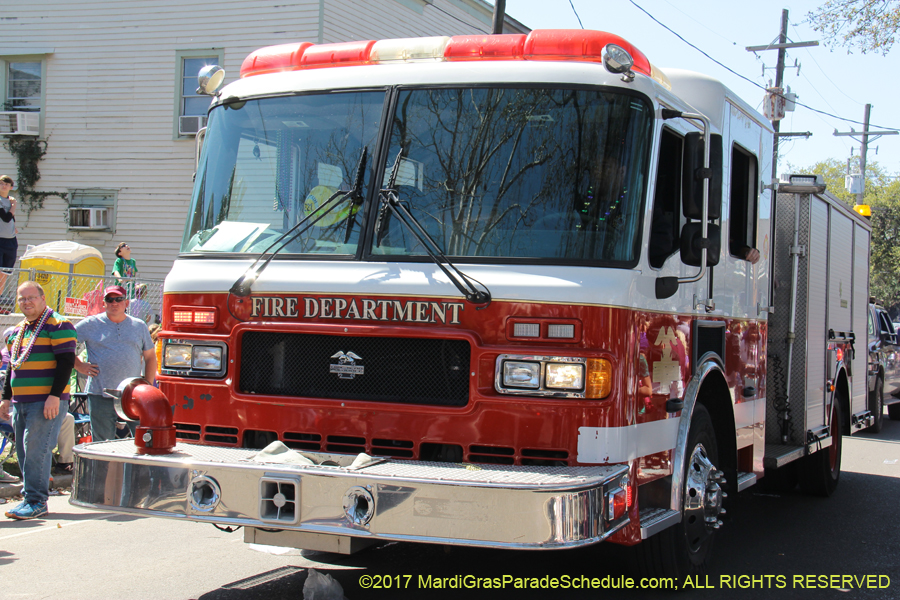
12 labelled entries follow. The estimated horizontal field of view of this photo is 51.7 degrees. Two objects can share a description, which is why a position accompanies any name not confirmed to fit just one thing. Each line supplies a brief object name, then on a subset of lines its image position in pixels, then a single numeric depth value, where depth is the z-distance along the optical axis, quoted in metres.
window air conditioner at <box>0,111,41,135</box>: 18.98
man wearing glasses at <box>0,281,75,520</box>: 6.82
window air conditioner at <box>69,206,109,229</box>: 18.84
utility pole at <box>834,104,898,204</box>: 39.34
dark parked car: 14.47
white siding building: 18.08
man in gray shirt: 7.67
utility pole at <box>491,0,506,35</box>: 12.74
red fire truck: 3.93
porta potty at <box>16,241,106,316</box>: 15.74
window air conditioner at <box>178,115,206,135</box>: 18.16
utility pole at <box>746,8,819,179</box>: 27.00
